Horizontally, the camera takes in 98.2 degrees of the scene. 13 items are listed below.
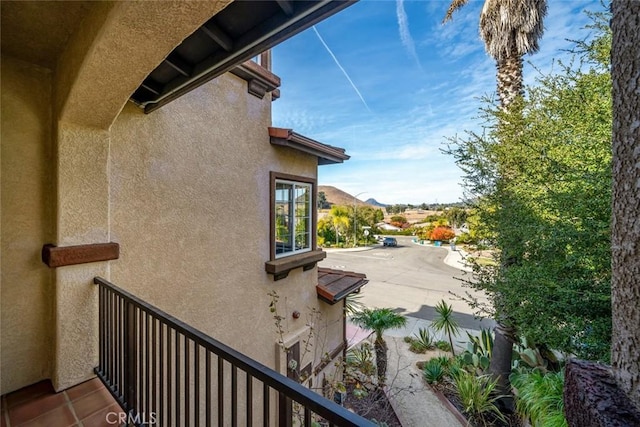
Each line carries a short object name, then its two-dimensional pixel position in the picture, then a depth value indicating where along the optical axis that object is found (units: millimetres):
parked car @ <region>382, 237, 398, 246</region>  32372
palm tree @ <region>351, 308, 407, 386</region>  7547
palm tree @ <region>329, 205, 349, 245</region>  30531
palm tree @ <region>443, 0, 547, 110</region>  6930
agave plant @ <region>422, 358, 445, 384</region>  7418
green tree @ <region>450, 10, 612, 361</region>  4043
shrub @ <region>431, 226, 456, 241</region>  32662
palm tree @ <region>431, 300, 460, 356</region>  8695
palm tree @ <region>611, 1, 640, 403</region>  1060
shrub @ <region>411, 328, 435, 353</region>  9633
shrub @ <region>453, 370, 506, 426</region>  6160
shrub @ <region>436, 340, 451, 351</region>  9575
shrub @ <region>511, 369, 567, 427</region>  3826
